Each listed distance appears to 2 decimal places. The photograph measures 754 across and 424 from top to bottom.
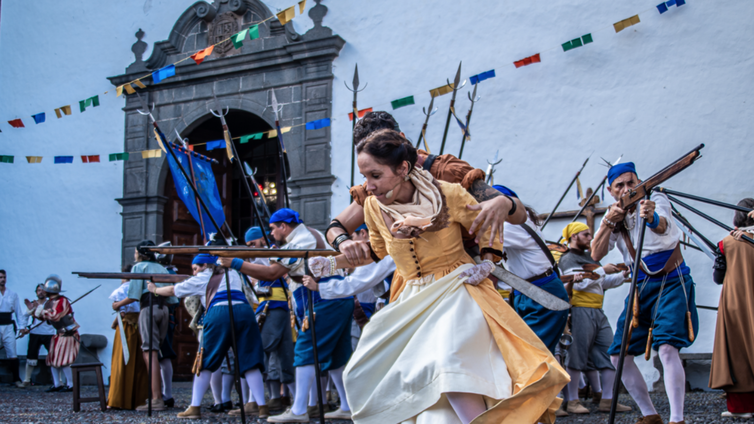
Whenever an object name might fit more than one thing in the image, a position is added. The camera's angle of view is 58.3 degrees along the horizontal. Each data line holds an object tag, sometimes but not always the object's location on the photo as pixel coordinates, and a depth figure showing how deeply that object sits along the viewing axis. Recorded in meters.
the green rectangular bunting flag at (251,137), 9.14
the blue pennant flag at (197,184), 5.61
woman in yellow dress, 2.44
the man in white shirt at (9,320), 10.69
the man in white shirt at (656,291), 4.06
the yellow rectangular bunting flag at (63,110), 10.34
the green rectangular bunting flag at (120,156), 10.38
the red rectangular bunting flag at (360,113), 8.84
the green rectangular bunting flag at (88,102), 10.27
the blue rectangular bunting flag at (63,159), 10.68
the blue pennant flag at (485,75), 8.26
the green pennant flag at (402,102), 8.66
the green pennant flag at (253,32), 8.39
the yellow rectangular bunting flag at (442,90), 7.96
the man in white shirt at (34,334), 10.76
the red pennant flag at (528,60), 8.09
